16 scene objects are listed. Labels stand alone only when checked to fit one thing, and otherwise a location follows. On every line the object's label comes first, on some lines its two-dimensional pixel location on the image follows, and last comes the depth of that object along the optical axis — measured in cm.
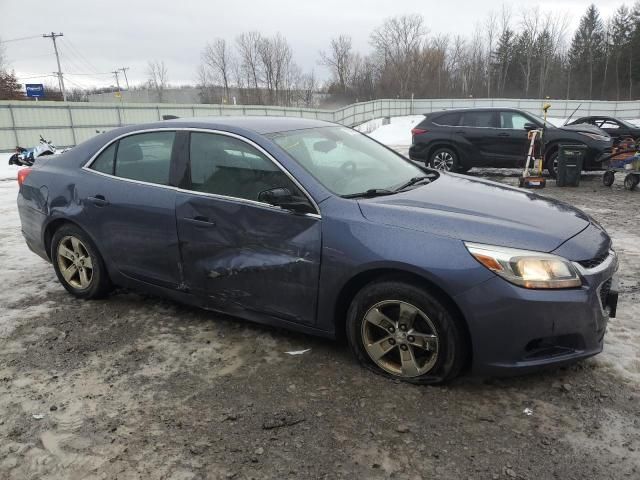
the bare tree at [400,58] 5731
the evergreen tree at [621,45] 5912
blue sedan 270
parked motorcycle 1655
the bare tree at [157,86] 7136
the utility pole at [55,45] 5149
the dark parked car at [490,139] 1123
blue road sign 2780
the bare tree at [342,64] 6272
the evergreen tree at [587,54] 6200
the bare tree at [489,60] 6444
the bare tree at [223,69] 6550
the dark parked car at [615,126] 1525
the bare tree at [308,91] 5629
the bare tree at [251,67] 6281
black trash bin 1040
